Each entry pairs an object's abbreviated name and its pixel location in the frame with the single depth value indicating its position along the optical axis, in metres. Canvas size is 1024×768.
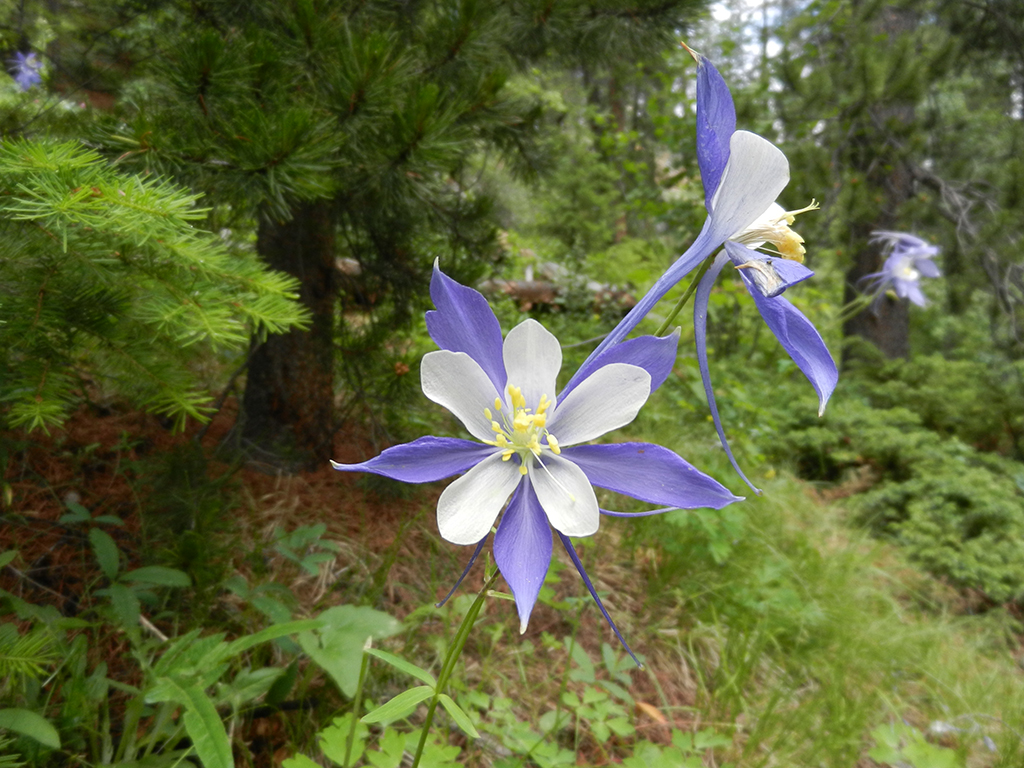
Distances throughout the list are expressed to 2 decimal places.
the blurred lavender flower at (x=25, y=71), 0.48
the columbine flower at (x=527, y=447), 0.13
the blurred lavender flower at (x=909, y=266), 0.63
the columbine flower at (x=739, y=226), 0.13
